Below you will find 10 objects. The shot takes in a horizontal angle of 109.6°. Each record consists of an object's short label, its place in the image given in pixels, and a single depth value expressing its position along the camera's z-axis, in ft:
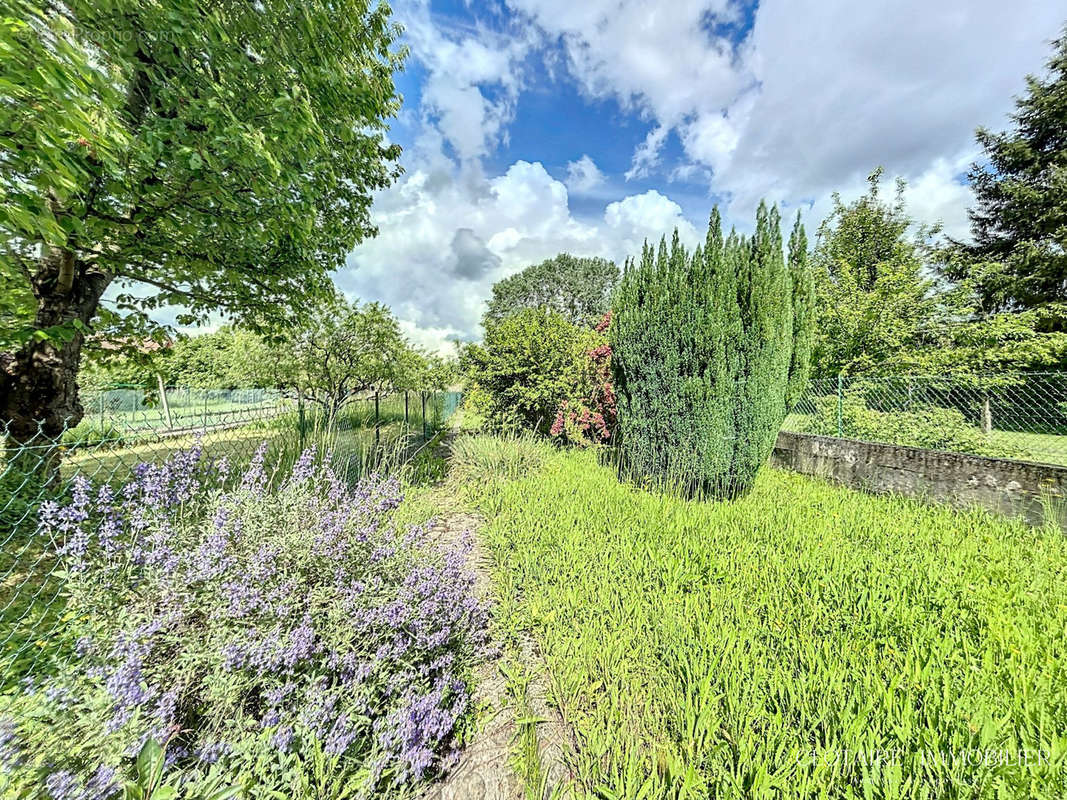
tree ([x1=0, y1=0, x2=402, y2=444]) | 6.19
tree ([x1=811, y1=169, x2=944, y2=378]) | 31.17
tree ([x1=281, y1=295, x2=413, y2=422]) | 27.61
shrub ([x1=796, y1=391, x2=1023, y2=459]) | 18.88
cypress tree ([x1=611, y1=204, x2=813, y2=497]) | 14.78
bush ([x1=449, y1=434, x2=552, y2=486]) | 18.10
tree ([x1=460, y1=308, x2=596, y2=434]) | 23.63
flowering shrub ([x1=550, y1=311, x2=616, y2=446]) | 23.24
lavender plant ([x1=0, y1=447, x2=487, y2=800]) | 4.47
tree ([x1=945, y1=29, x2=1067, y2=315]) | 39.59
